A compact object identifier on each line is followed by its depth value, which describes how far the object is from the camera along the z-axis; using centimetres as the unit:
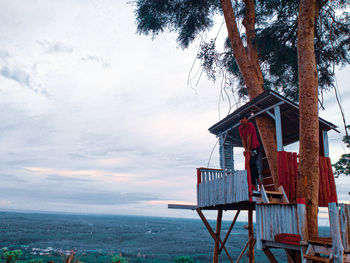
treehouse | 575
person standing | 883
